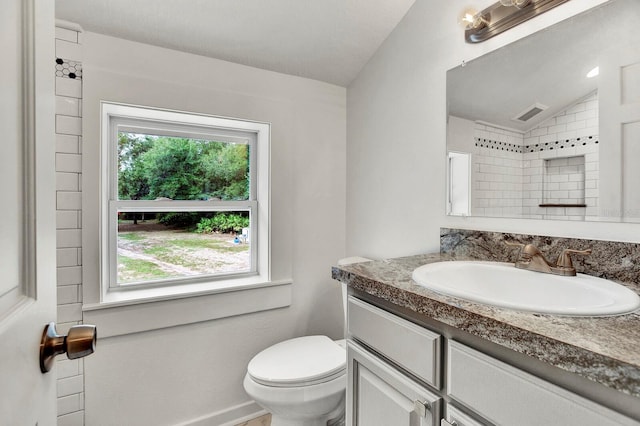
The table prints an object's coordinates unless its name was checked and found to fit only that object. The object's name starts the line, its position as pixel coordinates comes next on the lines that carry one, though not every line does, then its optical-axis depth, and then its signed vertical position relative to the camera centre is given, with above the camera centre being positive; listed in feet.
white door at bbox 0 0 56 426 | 1.16 +0.03
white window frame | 5.02 +0.18
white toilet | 4.21 -2.36
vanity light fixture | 3.69 +2.43
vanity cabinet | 1.82 -1.24
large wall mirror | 3.03 +1.00
